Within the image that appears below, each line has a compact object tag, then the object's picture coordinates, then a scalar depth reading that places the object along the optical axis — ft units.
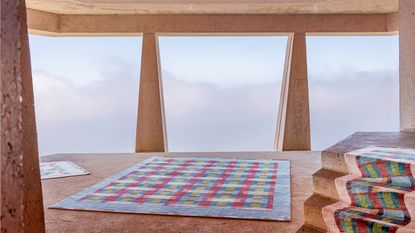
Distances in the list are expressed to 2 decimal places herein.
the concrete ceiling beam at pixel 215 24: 19.93
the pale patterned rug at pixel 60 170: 12.26
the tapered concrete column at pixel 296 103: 19.79
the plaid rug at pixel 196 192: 7.94
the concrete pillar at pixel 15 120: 2.97
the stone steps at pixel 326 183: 6.13
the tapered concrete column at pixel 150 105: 19.98
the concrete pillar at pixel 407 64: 10.56
